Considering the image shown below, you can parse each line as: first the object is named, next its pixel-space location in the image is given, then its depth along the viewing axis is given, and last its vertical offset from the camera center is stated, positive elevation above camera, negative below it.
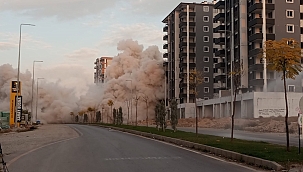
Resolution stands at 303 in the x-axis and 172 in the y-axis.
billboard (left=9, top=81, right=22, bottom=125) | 59.32 +2.06
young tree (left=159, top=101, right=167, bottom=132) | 39.84 -0.41
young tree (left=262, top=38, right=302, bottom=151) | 15.76 +2.25
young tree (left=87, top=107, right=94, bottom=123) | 116.24 -0.05
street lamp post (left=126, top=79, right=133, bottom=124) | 98.75 +1.78
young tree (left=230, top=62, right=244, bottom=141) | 23.69 +2.30
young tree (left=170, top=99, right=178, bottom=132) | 37.11 -0.27
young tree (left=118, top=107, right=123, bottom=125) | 70.40 -1.08
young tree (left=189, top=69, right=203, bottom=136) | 30.98 +2.52
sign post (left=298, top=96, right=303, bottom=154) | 14.05 -0.26
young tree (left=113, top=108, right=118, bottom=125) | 75.29 -1.17
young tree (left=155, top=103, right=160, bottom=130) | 41.97 -0.37
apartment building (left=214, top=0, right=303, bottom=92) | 66.00 +13.84
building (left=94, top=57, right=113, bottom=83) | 179.25 +20.92
